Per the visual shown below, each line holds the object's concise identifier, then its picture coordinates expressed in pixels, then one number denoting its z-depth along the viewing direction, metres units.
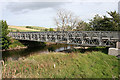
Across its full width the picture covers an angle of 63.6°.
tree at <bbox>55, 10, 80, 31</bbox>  38.88
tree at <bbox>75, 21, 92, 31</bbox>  44.30
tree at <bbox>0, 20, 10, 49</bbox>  28.37
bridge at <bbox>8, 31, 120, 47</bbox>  15.30
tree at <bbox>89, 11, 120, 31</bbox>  23.82
